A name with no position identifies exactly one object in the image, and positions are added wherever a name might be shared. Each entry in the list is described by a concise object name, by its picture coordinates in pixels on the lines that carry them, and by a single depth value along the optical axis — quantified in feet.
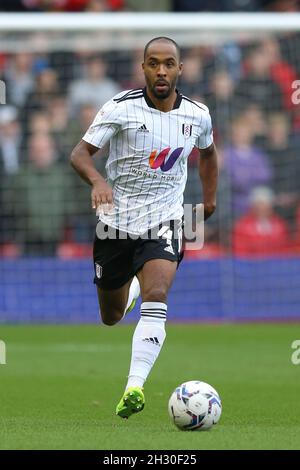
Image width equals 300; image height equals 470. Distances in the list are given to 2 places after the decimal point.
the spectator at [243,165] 55.42
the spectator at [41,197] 55.72
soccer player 26.55
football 24.22
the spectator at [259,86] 56.80
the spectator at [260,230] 55.06
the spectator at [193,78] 56.03
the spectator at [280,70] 56.70
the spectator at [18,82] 56.85
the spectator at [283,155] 56.70
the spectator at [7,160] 55.93
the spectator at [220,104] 55.67
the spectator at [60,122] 56.08
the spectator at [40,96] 56.70
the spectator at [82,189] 55.57
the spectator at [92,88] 56.49
